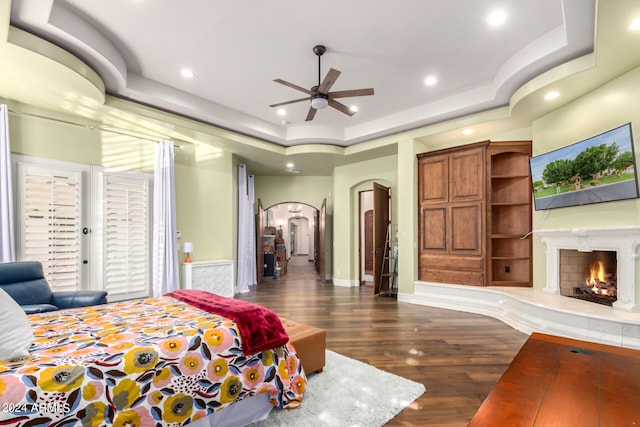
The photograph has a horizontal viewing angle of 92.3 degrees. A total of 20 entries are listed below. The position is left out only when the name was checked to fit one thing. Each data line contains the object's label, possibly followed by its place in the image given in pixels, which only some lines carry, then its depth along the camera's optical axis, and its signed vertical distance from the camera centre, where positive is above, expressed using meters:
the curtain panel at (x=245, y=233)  6.84 -0.31
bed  1.35 -0.76
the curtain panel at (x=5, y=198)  3.47 +0.27
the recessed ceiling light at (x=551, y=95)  3.84 +1.58
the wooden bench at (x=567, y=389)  1.18 -0.77
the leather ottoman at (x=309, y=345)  2.51 -1.04
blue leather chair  2.86 -0.68
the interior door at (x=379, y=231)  6.14 -0.23
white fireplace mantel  3.30 -0.31
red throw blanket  2.02 -0.71
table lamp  5.18 -0.48
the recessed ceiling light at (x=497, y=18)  3.04 +2.06
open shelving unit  4.95 +0.09
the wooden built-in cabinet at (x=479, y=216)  4.98 +0.08
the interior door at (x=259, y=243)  8.02 -0.61
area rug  2.02 -1.32
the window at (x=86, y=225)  3.83 -0.06
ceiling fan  3.35 +1.46
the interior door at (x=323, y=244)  7.96 -0.65
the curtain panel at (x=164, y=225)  4.83 -0.07
